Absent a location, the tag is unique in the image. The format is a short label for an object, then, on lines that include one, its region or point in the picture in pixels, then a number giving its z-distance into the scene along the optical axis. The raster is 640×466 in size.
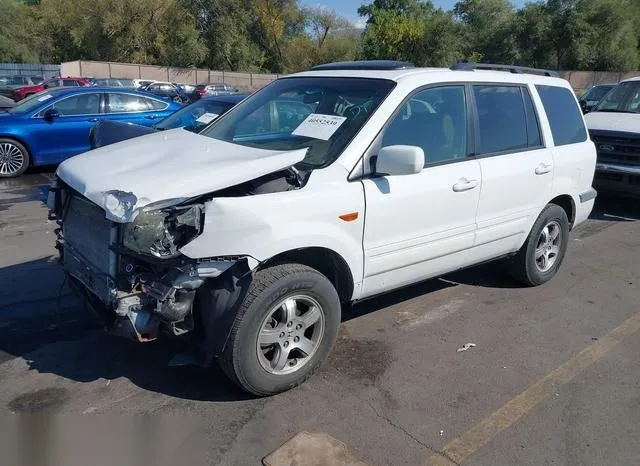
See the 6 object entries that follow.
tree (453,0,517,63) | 55.59
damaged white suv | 3.20
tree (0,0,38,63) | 54.69
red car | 27.09
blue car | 10.31
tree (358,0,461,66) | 56.00
